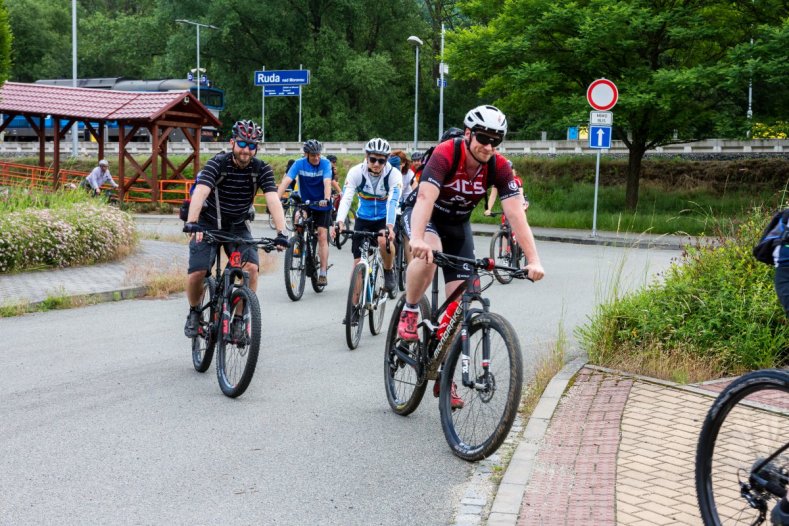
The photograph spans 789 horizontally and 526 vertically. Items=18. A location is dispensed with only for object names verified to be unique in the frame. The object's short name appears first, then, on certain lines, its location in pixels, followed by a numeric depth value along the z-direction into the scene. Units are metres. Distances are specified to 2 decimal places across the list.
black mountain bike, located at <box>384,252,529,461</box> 5.09
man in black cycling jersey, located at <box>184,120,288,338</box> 7.64
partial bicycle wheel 3.56
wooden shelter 31.33
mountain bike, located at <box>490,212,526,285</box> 15.16
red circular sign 23.02
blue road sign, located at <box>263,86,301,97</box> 54.94
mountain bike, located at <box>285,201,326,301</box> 12.44
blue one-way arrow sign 22.91
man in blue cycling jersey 12.66
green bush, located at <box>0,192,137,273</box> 14.41
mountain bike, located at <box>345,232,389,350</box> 9.06
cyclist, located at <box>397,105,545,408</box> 5.55
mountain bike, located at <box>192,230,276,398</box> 6.83
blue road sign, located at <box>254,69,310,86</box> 53.78
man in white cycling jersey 10.40
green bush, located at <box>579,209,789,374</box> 7.29
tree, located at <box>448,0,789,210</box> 26.69
